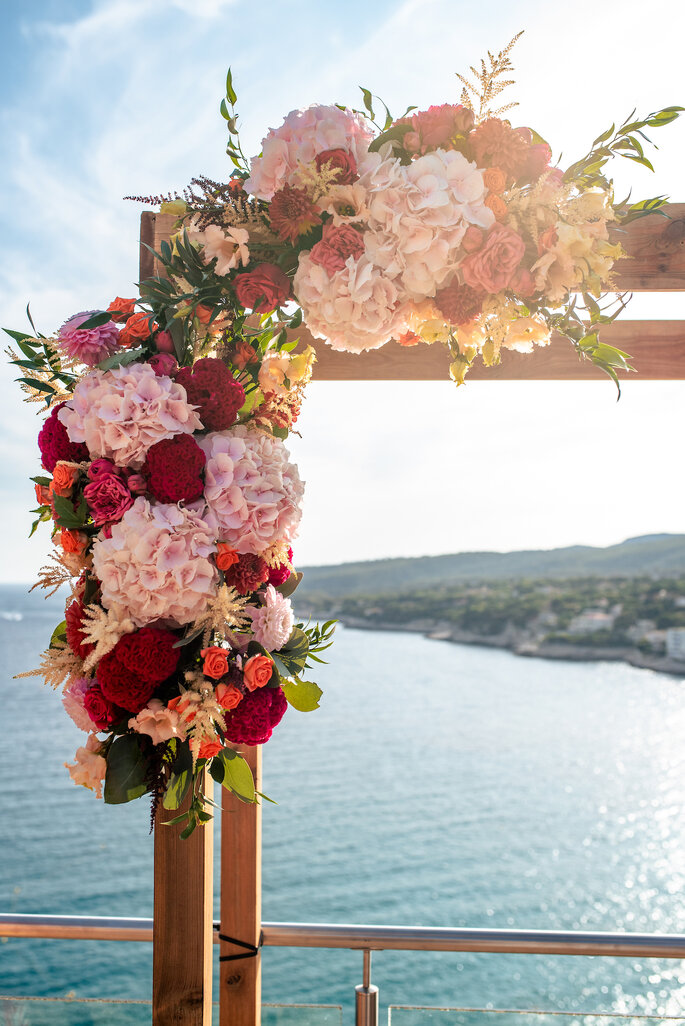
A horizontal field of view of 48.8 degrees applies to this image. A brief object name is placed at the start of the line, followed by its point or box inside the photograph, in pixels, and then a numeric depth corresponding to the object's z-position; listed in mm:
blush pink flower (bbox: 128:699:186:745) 1051
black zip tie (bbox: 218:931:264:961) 1670
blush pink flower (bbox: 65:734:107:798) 1082
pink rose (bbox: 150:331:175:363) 1187
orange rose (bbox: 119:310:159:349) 1185
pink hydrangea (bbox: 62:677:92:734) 1115
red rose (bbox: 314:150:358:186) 1190
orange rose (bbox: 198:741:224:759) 1072
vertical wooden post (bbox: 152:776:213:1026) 1285
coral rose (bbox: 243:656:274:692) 1077
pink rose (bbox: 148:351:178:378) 1131
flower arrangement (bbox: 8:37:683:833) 1063
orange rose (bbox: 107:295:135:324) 1240
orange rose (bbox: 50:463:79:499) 1110
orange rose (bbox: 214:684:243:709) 1062
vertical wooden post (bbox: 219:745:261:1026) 1663
